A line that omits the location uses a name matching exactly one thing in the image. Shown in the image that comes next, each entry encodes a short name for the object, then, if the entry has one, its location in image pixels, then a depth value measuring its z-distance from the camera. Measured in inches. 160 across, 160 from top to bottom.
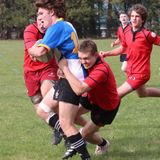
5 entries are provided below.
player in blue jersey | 415.2
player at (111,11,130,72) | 821.2
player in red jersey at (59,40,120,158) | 413.1
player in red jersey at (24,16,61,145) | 516.4
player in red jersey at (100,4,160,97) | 625.6
